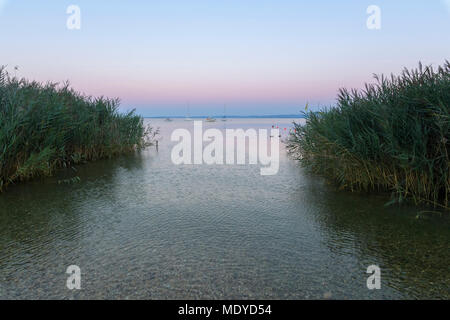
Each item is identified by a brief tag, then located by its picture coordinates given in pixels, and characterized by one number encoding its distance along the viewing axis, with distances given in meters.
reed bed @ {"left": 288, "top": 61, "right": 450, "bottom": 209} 5.00
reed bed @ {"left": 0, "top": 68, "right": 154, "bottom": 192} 6.77
